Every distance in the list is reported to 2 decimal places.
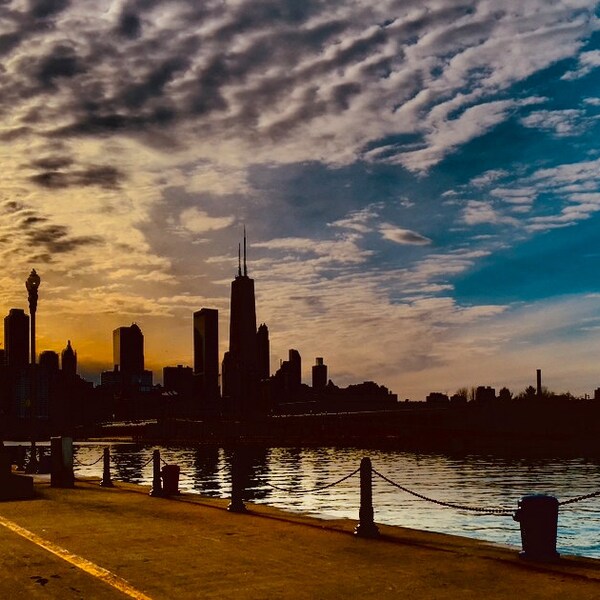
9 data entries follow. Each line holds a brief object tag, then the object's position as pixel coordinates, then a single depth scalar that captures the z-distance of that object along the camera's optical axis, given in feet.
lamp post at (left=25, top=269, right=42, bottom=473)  117.80
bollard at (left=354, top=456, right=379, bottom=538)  48.08
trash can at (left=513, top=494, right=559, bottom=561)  38.96
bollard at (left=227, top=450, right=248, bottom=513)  62.23
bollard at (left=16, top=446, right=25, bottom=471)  135.09
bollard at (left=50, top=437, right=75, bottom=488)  90.17
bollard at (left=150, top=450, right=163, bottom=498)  76.48
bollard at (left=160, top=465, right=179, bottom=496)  77.15
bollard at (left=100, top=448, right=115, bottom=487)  89.39
